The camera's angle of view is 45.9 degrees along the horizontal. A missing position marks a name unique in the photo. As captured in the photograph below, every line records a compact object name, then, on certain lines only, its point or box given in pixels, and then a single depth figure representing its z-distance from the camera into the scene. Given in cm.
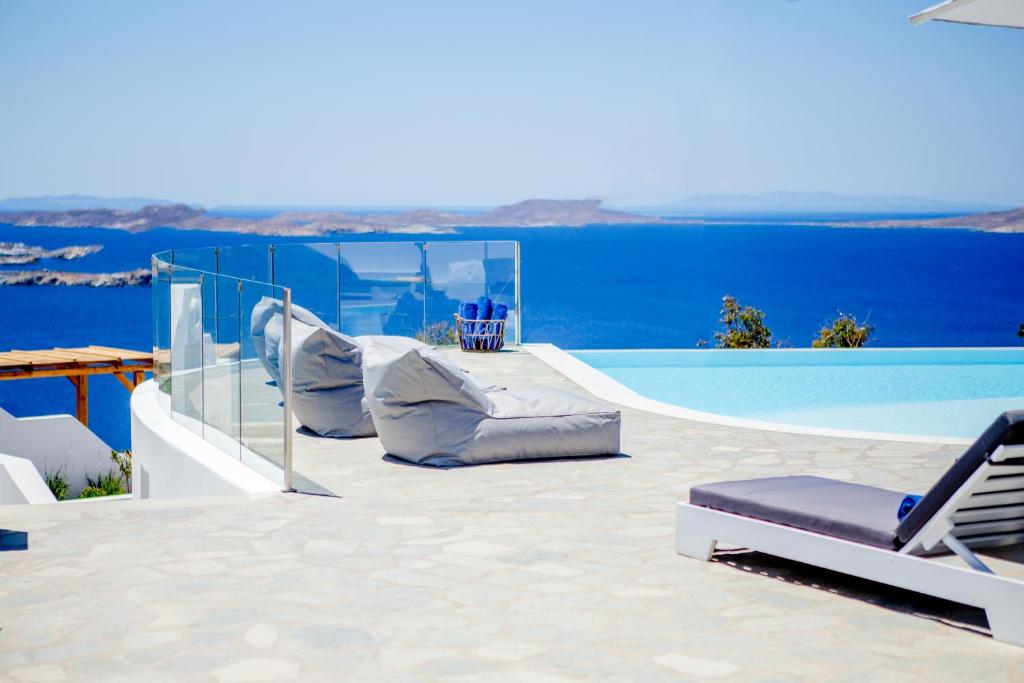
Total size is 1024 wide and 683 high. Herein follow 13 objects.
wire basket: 1341
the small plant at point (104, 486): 1725
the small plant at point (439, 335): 1382
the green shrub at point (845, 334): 1698
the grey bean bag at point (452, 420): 687
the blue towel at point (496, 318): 1344
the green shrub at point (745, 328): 1742
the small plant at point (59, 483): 1709
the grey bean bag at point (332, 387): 781
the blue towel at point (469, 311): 1350
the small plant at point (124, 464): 1739
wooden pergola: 1781
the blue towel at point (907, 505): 435
